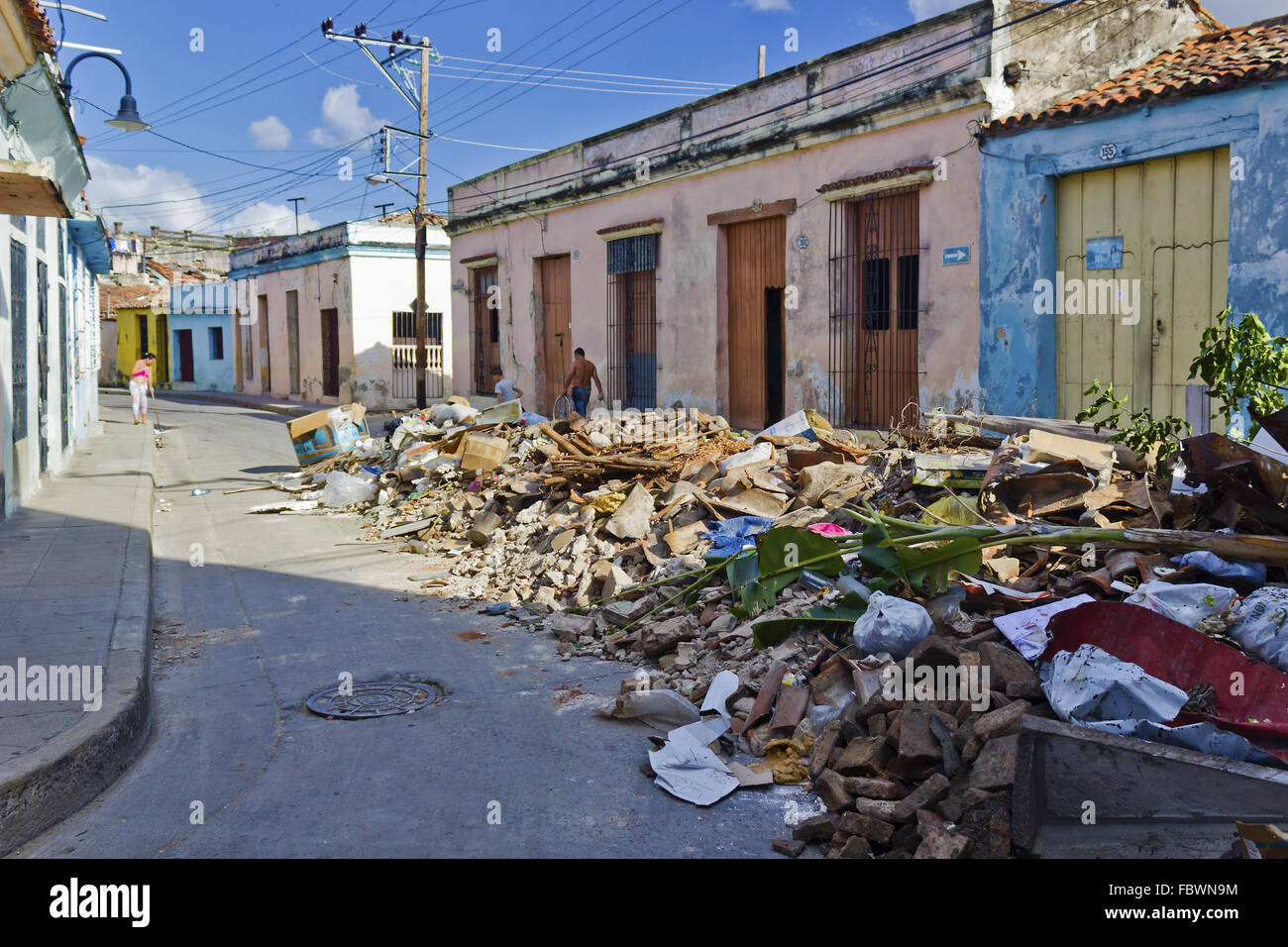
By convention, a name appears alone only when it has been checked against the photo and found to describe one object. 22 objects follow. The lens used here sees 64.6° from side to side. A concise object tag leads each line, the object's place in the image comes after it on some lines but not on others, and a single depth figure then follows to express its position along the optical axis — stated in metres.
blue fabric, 7.39
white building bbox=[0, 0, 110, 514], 8.73
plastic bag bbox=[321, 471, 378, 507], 12.73
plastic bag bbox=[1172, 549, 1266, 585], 4.83
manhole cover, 5.23
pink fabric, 6.85
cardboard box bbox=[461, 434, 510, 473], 11.52
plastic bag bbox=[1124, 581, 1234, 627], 4.54
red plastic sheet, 3.74
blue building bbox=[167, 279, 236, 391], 39.22
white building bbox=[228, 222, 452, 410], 28.50
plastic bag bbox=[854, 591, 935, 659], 4.82
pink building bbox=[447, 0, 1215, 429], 11.15
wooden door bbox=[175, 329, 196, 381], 41.66
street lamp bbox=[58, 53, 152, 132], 14.05
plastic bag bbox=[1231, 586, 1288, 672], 4.13
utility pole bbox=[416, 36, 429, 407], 22.97
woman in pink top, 23.56
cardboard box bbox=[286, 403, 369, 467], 14.45
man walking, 15.53
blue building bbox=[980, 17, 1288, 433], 8.95
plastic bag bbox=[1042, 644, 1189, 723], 3.77
